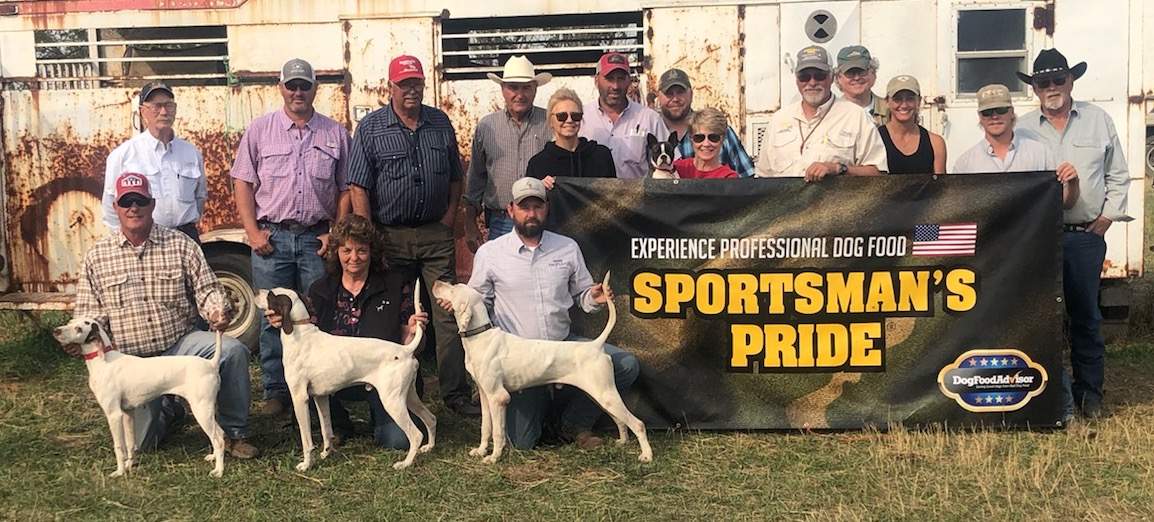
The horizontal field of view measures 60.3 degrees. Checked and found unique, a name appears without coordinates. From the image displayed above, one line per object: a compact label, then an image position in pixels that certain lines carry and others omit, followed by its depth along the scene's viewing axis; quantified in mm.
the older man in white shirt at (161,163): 6352
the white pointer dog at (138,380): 4938
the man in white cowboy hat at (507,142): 6176
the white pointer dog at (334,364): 5020
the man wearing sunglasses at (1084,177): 5684
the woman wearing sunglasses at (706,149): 5602
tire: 7719
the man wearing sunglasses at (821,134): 5648
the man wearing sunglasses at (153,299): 5223
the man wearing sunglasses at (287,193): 6148
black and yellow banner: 5574
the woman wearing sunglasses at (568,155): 5668
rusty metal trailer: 6969
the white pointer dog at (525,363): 5062
